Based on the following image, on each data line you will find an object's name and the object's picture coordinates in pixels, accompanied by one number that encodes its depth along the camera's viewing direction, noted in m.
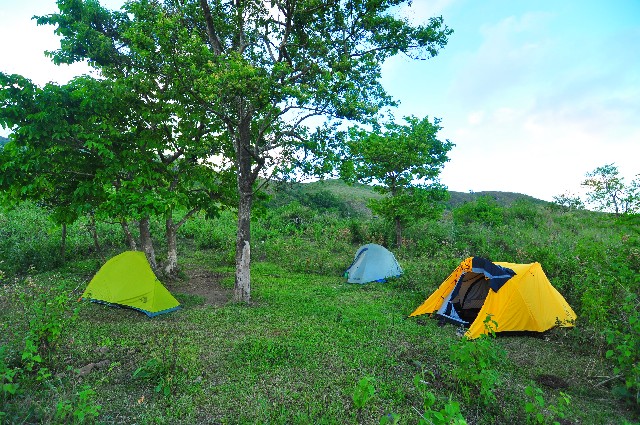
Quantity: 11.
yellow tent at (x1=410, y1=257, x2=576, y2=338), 8.89
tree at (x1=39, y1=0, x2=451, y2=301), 9.84
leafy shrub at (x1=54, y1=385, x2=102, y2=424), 4.18
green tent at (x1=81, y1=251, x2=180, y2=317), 9.86
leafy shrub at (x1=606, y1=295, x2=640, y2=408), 5.47
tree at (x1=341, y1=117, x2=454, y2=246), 19.36
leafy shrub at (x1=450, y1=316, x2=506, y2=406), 5.36
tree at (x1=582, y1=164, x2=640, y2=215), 30.82
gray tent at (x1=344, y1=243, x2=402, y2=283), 15.16
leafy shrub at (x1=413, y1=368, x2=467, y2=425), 3.30
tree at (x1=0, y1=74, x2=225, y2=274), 9.27
